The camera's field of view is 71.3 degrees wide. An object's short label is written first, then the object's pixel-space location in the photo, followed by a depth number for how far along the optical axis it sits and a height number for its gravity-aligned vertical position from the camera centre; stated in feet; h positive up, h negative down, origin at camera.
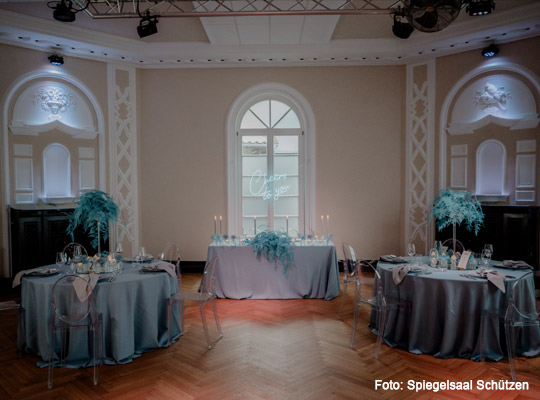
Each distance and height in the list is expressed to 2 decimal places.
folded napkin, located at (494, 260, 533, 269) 13.32 -2.66
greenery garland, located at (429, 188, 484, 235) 14.96 -0.70
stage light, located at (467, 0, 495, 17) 15.31 +7.53
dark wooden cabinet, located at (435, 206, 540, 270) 18.66 -2.23
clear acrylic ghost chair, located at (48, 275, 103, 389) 11.02 -3.70
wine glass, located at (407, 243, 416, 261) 14.11 -2.21
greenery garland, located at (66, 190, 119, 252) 14.28 -0.67
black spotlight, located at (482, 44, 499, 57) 19.69 +7.32
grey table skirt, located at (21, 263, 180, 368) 11.74 -4.06
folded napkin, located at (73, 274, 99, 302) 11.14 -2.91
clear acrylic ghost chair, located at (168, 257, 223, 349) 13.05 -3.73
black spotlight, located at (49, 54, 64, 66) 20.34 +7.13
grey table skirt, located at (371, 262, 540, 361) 11.87 -4.08
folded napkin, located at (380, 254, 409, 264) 14.53 -2.70
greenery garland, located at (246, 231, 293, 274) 17.89 -2.69
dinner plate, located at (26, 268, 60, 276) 12.64 -2.75
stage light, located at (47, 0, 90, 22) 16.11 +7.64
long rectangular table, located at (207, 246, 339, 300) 18.30 -4.13
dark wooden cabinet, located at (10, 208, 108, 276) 18.99 -2.35
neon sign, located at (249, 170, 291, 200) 23.94 +0.29
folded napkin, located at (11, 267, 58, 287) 12.68 -2.76
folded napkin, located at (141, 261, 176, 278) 13.18 -2.72
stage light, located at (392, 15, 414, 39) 18.10 +7.83
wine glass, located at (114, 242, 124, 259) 13.96 -2.26
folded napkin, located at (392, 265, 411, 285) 12.94 -2.87
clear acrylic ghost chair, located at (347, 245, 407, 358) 12.38 -3.84
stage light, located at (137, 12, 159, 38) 17.65 +7.64
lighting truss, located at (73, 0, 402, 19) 14.83 +8.70
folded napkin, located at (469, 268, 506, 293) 11.69 -2.75
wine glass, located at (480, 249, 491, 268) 13.42 -2.42
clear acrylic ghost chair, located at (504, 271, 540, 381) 10.85 -3.84
